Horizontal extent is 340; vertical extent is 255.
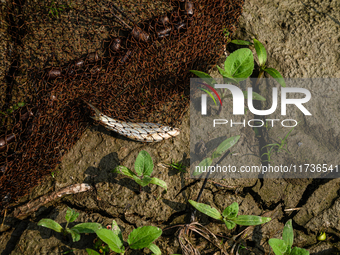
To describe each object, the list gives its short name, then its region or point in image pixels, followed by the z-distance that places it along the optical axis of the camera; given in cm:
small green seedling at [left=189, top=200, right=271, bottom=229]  225
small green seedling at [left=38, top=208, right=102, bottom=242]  222
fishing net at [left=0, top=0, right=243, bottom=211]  244
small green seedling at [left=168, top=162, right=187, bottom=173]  253
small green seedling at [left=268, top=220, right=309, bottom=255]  213
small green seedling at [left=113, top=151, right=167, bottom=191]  238
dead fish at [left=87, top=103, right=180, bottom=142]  251
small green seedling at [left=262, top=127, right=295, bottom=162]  254
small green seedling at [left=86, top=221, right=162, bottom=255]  211
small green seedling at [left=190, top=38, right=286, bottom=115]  239
